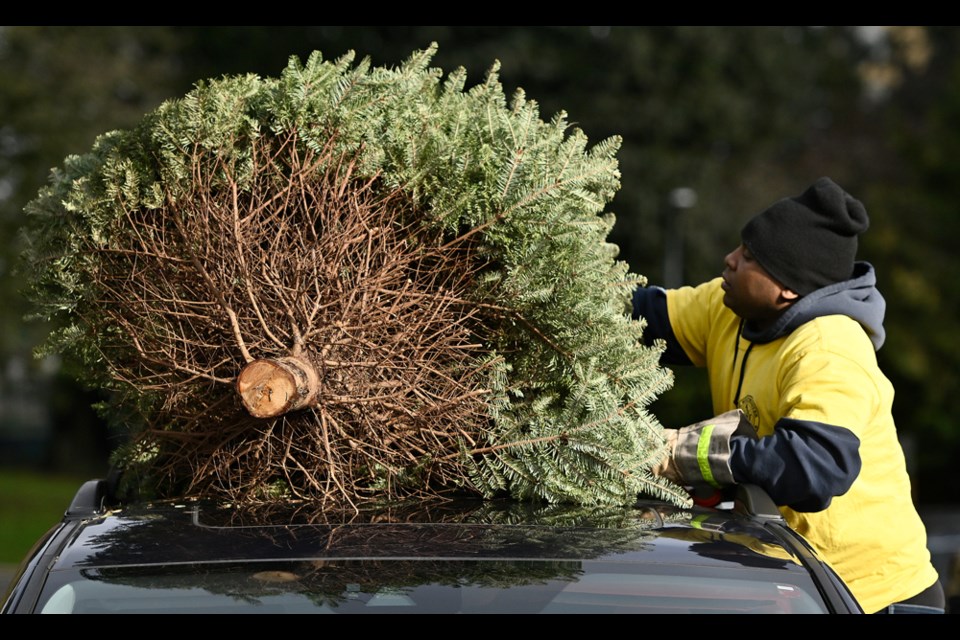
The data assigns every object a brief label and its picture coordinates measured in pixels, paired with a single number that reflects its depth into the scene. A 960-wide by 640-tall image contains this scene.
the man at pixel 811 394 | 7.20
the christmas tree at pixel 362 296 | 6.92
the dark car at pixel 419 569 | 5.56
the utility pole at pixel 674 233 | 56.56
